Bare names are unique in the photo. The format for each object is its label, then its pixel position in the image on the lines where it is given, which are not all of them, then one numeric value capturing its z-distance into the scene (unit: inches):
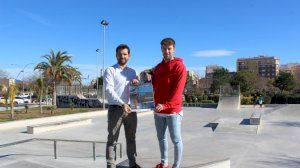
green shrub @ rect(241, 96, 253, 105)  1624.0
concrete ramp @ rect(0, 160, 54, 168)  306.7
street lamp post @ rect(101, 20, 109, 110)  1320.1
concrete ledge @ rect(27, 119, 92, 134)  621.7
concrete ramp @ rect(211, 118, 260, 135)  581.3
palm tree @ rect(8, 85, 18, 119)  931.8
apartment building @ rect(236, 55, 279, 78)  5793.3
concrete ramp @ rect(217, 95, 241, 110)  1333.7
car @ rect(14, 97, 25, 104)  2237.6
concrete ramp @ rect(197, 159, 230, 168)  228.1
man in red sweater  191.9
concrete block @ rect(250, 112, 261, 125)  616.4
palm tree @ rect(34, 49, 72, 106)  1834.4
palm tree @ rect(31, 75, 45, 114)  1202.3
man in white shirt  206.2
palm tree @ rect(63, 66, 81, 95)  1882.4
